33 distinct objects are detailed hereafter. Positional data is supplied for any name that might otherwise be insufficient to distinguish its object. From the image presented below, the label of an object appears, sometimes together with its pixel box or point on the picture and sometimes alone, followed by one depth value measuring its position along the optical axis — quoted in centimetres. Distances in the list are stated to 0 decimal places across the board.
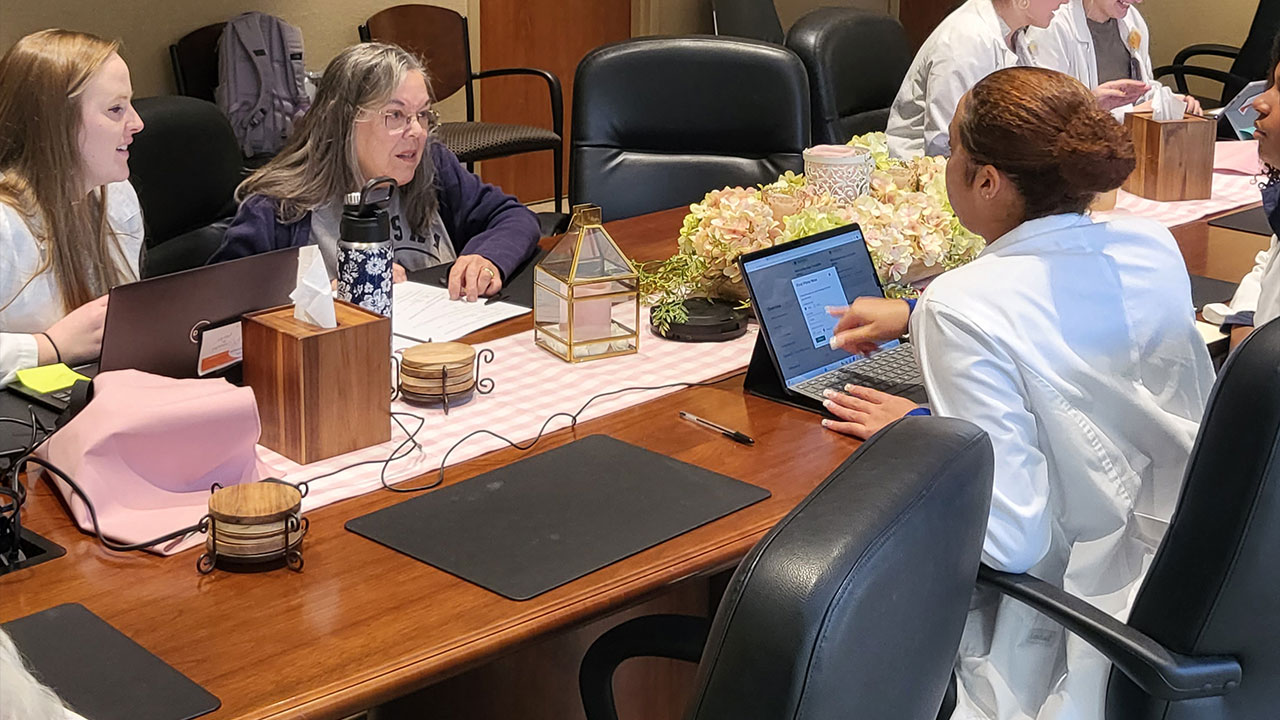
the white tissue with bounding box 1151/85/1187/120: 318
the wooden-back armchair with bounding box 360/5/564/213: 466
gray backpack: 445
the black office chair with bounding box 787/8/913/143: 378
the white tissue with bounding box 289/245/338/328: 168
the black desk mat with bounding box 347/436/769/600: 144
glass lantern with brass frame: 207
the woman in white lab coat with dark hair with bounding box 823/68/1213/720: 158
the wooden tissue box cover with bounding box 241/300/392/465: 167
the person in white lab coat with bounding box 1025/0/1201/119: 393
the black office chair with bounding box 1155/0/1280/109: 530
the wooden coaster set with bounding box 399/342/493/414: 189
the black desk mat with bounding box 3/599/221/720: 116
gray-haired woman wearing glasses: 255
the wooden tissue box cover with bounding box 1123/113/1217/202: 313
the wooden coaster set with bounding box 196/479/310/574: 142
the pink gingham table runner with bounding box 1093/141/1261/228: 303
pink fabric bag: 151
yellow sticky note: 191
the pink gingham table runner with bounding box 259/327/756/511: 169
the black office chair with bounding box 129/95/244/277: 292
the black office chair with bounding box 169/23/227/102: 450
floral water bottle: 197
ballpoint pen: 180
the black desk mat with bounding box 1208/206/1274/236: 291
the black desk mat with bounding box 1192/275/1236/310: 244
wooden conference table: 123
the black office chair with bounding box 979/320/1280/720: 136
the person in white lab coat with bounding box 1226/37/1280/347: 221
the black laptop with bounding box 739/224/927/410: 195
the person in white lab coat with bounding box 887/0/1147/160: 350
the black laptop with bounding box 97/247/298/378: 172
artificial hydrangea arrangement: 220
